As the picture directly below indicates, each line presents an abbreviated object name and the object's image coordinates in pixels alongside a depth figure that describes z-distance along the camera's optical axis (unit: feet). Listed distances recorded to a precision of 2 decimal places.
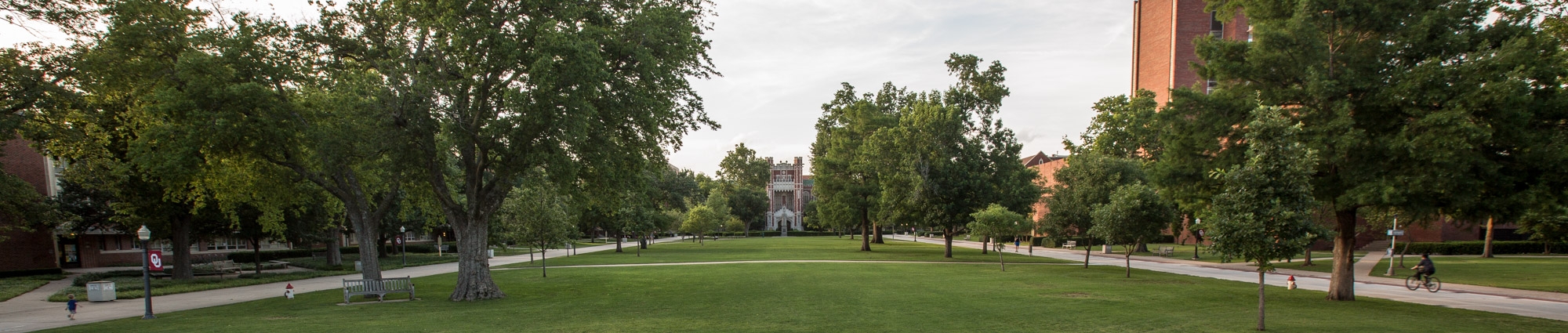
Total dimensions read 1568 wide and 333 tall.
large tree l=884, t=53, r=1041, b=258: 119.96
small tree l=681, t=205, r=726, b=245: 207.21
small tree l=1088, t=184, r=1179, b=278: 81.56
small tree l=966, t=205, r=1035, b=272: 95.50
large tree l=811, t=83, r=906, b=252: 153.38
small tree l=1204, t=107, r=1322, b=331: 35.58
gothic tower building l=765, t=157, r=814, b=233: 411.13
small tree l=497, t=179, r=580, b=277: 93.35
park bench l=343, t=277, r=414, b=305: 57.31
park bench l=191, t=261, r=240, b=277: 89.76
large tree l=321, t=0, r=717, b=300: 49.55
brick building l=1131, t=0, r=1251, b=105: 171.01
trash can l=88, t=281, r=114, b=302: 61.82
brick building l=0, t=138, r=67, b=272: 104.17
